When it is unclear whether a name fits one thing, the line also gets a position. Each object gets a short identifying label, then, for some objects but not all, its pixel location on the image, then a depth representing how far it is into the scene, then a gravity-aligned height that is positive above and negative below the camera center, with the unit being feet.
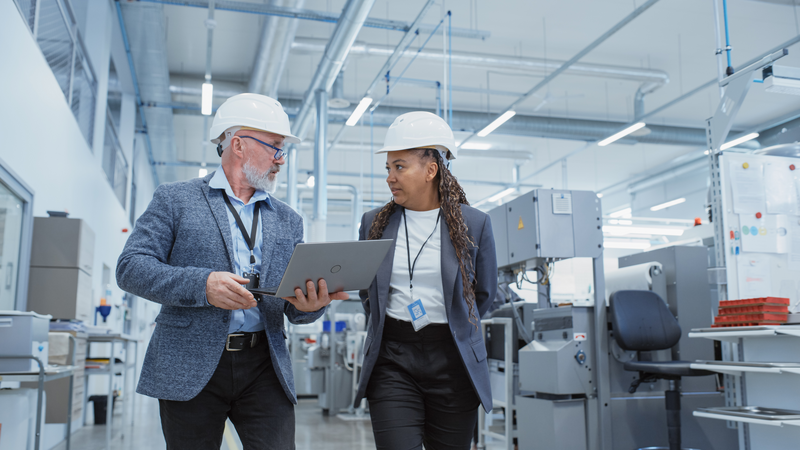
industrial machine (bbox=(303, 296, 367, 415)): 24.39 -2.36
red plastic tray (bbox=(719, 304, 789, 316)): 9.55 -0.08
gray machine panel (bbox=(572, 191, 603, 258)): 13.03 +1.65
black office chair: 11.41 -0.60
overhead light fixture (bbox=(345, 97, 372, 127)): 22.66 +7.20
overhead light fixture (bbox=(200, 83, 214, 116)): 21.62 +7.22
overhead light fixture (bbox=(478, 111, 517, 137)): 25.91 +7.83
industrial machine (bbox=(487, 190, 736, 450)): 12.26 -1.00
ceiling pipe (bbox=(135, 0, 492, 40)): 21.57 +10.12
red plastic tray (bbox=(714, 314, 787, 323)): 9.51 -0.22
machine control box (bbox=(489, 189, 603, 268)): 12.91 +1.64
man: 4.75 +0.07
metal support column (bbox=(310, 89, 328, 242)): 27.48 +5.90
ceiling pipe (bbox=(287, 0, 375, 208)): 20.39 +9.31
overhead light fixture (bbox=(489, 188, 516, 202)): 40.78 +7.32
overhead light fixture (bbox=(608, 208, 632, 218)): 49.91 +7.32
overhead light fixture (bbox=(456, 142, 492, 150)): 38.63 +9.74
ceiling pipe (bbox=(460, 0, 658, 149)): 22.79 +10.49
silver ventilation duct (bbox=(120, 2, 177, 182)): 23.93 +10.51
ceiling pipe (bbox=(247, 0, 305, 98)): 23.15 +9.95
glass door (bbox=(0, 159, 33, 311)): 13.67 +1.50
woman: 5.75 -0.02
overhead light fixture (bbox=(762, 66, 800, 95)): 10.99 +3.94
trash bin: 22.12 -3.75
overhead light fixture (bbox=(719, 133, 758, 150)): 31.13 +8.30
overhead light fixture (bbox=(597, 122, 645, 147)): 27.20 +7.63
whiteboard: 11.99 +1.54
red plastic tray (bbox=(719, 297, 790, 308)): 9.57 +0.04
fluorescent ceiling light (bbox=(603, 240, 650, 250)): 50.52 +4.80
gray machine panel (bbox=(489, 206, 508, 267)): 14.58 +1.65
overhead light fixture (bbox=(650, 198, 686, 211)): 43.27 +6.95
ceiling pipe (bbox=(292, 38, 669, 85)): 26.58 +10.64
